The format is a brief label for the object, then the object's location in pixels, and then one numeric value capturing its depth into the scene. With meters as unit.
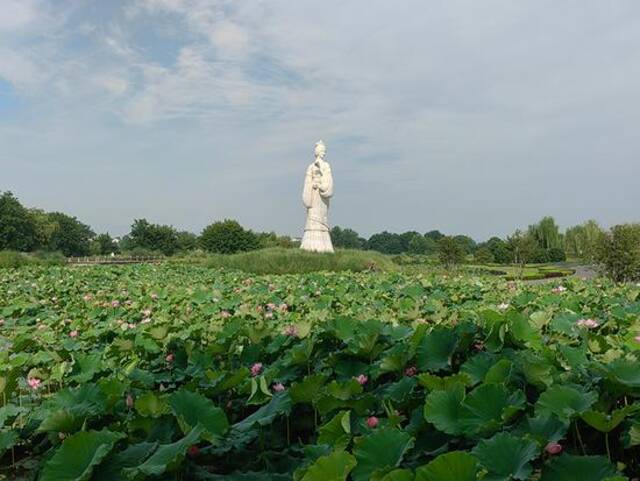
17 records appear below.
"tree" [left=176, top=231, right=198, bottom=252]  62.16
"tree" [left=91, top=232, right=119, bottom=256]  71.44
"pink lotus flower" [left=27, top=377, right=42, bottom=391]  2.79
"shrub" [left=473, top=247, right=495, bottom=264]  42.56
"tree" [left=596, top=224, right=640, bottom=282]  19.16
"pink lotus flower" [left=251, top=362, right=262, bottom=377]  2.36
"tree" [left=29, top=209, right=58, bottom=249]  52.67
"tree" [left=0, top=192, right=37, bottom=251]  46.09
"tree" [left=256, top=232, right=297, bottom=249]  46.47
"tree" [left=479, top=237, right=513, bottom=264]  41.84
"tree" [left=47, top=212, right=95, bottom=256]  61.22
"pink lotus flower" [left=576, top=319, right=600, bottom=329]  2.75
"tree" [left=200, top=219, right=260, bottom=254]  46.53
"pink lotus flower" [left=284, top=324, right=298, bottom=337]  2.81
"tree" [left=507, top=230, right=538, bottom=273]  23.12
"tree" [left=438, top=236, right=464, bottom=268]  27.64
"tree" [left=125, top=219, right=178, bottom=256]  57.88
